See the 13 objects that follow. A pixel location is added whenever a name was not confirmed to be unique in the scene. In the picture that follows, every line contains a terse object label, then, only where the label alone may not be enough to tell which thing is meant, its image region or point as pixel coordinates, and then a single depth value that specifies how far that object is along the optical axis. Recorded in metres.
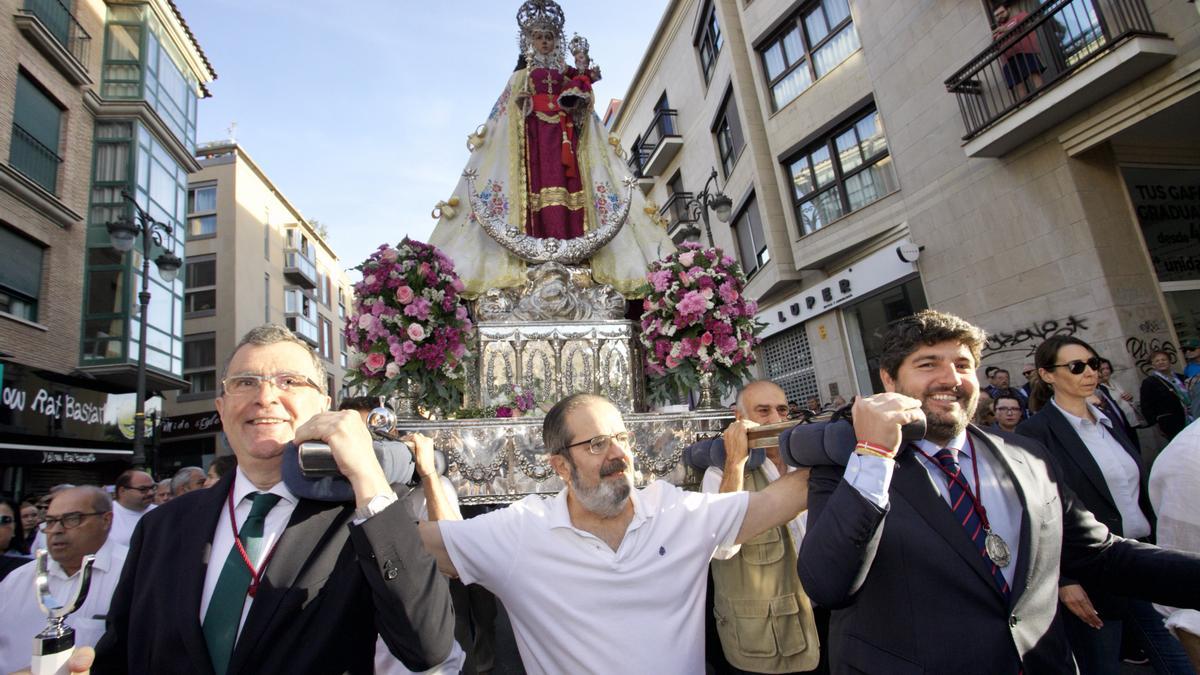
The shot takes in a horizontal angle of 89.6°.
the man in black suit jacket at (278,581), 1.65
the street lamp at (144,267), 10.41
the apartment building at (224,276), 26.02
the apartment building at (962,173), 9.53
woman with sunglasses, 3.10
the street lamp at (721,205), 11.87
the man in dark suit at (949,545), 1.86
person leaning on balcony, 10.58
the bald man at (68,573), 3.12
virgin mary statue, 6.61
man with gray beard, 2.23
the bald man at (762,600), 2.92
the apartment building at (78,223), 13.45
